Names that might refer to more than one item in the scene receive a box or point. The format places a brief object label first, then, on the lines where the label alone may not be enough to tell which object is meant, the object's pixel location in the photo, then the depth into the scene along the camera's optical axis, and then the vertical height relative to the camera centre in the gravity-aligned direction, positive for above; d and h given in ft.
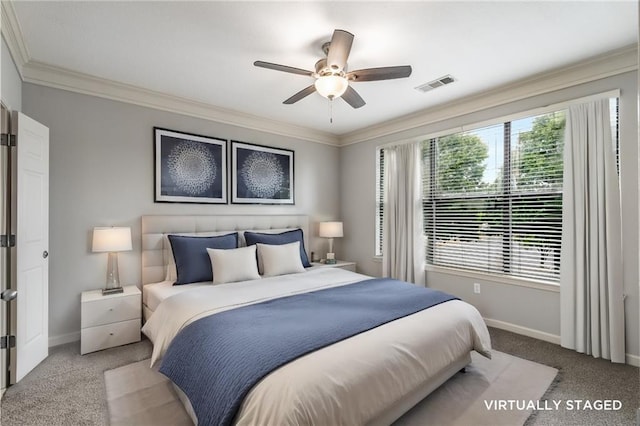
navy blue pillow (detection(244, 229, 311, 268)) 12.56 -1.04
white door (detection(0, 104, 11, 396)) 7.25 -0.20
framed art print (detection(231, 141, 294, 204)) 13.62 +1.84
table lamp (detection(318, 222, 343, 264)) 15.57 -0.89
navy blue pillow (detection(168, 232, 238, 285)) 10.41 -1.51
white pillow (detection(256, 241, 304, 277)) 11.60 -1.75
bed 4.49 -2.58
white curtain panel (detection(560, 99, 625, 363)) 8.75 -0.83
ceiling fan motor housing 7.44 +3.50
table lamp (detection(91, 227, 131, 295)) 9.65 -0.97
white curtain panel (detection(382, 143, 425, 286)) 13.64 -0.12
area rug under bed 6.40 -4.25
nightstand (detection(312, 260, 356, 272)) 14.58 -2.52
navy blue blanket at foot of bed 4.87 -2.32
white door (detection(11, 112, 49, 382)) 7.61 -0.76
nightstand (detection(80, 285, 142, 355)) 9.18 -3.25
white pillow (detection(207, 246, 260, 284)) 10.30 -1.76
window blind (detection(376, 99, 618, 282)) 10.30 +0.61
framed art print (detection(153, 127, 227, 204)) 11.67 +1.85
